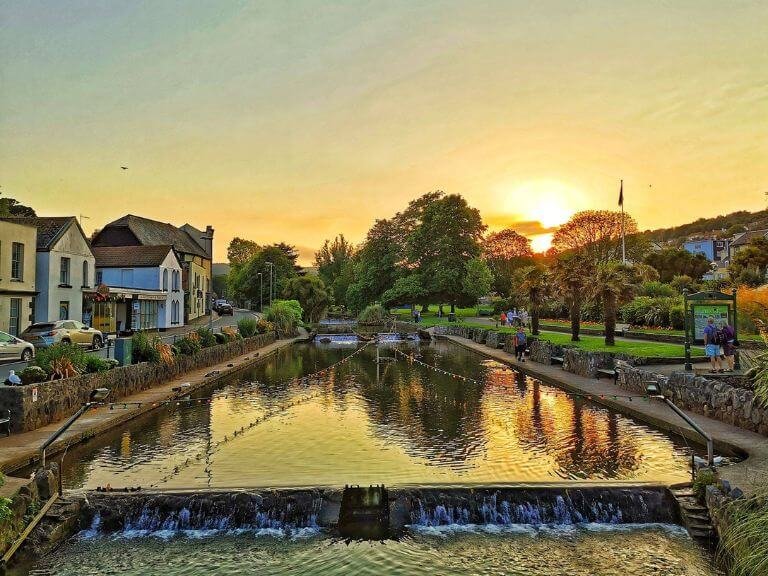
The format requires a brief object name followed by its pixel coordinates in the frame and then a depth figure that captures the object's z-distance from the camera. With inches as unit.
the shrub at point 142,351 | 840.9
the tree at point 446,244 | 2849.4
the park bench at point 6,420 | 520.4
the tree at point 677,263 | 2874.0
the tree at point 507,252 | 3740.2
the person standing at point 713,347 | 703.8
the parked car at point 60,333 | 1138.0
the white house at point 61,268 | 1422.2
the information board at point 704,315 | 776.9
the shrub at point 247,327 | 1559.9
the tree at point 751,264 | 1689.2
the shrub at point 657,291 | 1726.1
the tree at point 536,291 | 1413.6
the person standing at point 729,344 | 696.4
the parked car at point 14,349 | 970.7
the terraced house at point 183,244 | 2353.6
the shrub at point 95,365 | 685.2
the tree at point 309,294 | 2817.4
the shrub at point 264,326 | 1763.2
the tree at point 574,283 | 1171.9
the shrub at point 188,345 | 1000.9
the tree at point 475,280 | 2812.5
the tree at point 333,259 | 4988.7
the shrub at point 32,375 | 567.8
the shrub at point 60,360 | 610.9
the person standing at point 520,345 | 1174.3
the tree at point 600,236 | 2928.2
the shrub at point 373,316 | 2851.9
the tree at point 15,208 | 2548.7
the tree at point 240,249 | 5216.5
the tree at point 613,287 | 1015.6
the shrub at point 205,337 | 1157.0
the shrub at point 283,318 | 2005.4
